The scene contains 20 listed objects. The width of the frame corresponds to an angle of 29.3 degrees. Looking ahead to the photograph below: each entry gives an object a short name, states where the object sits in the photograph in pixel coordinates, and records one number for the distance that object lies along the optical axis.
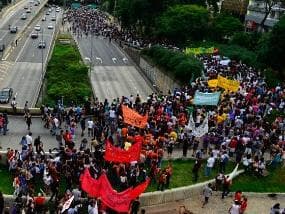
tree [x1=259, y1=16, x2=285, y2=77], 55.44
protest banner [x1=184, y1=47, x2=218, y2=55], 59.06
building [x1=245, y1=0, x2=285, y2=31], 88.58
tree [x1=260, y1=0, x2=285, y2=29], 80.19
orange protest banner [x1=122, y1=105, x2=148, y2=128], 31.64
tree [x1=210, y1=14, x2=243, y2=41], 79.38
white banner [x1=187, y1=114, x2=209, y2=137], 31.20
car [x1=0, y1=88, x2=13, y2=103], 50.97
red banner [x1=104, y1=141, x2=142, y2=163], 26.27
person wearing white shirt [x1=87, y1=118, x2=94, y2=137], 33.24
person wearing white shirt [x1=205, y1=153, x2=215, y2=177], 28.23
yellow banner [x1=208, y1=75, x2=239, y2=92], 40.09
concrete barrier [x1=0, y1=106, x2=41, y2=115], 36.91
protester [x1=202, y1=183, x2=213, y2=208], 26.36
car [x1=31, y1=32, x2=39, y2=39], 102.44
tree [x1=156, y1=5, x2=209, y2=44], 74.94
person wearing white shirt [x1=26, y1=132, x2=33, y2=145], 29.29
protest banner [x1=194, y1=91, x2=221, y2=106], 37.25
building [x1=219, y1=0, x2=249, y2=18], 105.04
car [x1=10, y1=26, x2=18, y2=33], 105.81
